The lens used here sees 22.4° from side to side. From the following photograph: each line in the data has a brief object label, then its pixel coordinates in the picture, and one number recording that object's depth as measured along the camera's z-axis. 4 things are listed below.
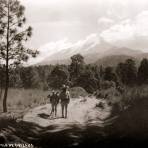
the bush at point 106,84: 51.70
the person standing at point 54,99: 23.67
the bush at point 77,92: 40.03
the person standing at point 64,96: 22.42
